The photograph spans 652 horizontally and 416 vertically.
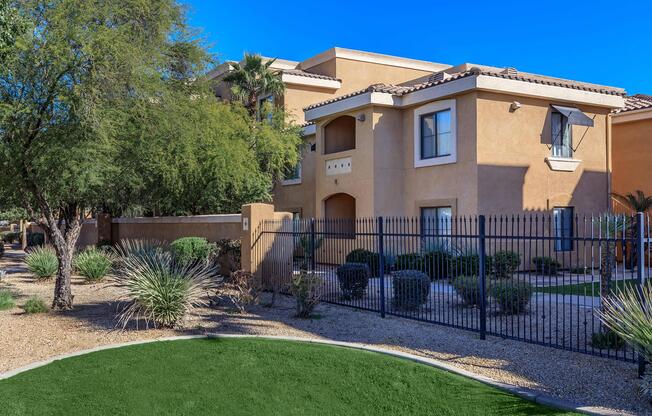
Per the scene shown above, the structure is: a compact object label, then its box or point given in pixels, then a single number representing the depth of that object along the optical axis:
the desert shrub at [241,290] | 12.72
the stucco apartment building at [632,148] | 23.75
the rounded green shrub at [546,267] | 19.38
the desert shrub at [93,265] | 19.27
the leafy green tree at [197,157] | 13.81
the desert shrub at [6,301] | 13.80
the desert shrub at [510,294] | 11.54
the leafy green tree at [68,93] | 11.45
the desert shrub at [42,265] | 20.09
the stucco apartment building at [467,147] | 19.91
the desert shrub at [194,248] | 19.47
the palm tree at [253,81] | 29.12
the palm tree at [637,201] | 21.49
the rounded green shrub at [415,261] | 12.93
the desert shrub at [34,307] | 13.02
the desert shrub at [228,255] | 19.30
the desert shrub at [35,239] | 42.25
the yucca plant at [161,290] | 11.04
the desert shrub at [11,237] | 50.38
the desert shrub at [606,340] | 8.99
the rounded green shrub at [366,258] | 17.41
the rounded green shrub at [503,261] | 15.50
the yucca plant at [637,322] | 7.02
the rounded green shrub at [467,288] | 11.95
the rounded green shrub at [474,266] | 13.18
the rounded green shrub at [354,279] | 13.93
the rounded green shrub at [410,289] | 12.31
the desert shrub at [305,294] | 12.20
